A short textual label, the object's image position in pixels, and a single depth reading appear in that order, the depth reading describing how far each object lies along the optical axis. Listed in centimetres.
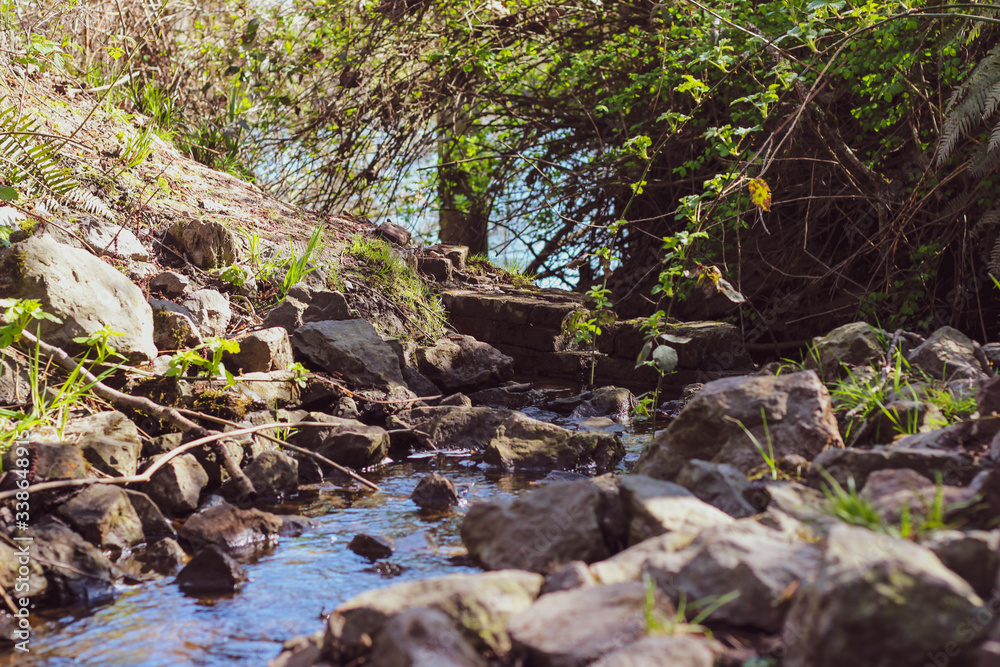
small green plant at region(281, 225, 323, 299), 596
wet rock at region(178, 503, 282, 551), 299
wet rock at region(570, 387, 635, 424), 550
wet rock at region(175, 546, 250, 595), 264
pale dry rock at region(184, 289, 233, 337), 497
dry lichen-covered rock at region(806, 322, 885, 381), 398
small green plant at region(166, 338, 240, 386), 393
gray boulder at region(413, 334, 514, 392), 602
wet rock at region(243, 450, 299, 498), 366
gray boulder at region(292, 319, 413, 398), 517
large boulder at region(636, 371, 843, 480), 307
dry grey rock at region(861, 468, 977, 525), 196
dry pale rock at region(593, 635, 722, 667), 160
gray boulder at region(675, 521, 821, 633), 183
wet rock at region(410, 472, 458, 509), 354
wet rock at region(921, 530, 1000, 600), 168
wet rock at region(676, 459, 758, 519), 262
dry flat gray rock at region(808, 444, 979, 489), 243
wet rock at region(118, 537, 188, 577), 279
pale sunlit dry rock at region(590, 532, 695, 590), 201
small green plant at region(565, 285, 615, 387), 482
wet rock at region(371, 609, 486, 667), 171
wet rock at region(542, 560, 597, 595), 207
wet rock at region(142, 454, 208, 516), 332
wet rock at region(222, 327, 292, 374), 466
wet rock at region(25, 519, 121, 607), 255
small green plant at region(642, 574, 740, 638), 178
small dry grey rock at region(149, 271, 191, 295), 516
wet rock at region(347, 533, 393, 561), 293
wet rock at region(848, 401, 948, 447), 311
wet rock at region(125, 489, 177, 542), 310
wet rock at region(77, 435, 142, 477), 327
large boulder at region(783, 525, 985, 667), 150
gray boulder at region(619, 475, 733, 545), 235
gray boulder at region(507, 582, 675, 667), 175
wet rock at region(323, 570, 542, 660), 193
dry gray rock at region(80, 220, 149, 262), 518
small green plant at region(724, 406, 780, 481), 292
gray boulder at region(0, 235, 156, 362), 382
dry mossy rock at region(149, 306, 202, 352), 456
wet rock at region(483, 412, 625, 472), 421
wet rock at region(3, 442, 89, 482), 302
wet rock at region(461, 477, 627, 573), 249
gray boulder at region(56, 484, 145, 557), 289
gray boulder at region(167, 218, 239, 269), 573
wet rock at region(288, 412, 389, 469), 409
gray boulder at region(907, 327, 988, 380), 359
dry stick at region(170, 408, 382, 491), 348
